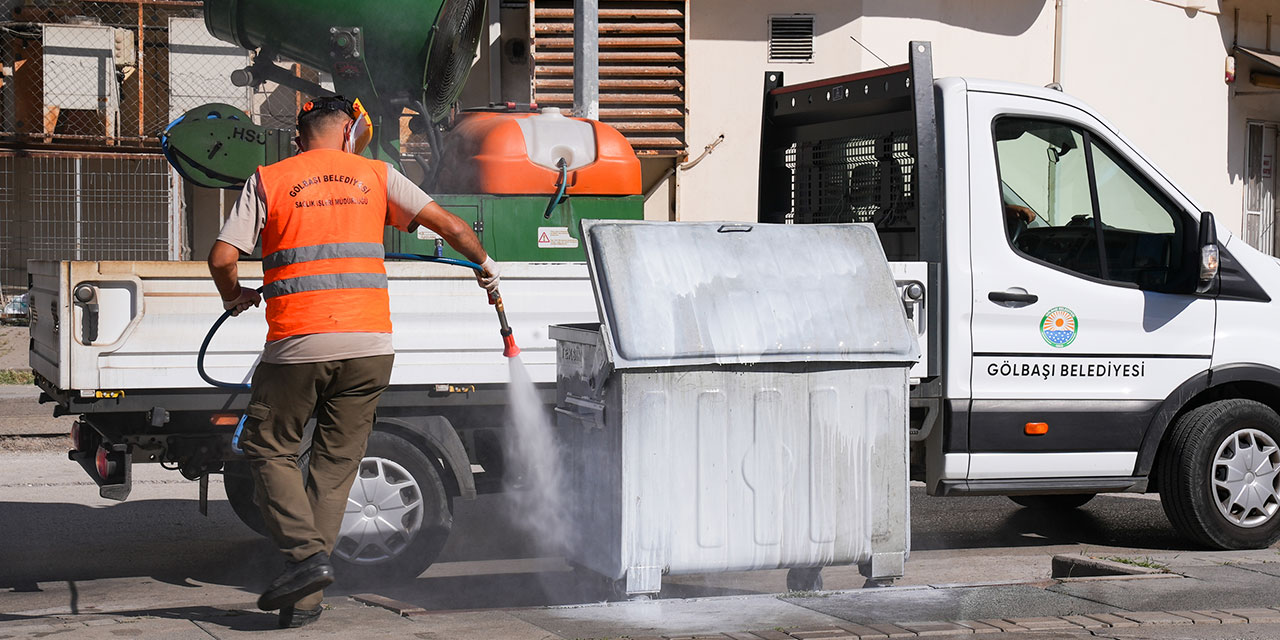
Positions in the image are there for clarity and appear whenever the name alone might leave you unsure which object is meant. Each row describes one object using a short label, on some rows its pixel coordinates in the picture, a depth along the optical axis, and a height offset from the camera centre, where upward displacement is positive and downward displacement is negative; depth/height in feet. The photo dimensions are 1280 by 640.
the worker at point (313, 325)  15.75 -0.07
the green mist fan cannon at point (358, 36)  22.33 +4.42
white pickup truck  18.42 -0.27
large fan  23.17 +4.36
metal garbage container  16.35 -1.00
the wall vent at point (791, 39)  53.26 +10.36
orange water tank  22.08 +2.53
